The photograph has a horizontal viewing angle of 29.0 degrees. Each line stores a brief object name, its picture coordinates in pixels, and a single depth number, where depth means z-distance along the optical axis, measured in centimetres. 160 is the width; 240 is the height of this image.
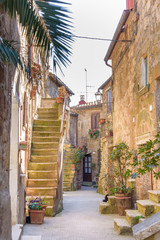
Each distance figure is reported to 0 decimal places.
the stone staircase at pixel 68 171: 1855
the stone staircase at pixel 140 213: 619
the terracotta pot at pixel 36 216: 709
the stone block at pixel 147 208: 619
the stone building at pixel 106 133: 1447
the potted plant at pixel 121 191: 815
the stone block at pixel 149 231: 266
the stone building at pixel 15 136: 350
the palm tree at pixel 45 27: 256
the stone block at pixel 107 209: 886
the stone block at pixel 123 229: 633
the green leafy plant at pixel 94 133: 2516
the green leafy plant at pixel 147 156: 375
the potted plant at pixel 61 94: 1187
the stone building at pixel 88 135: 2488
